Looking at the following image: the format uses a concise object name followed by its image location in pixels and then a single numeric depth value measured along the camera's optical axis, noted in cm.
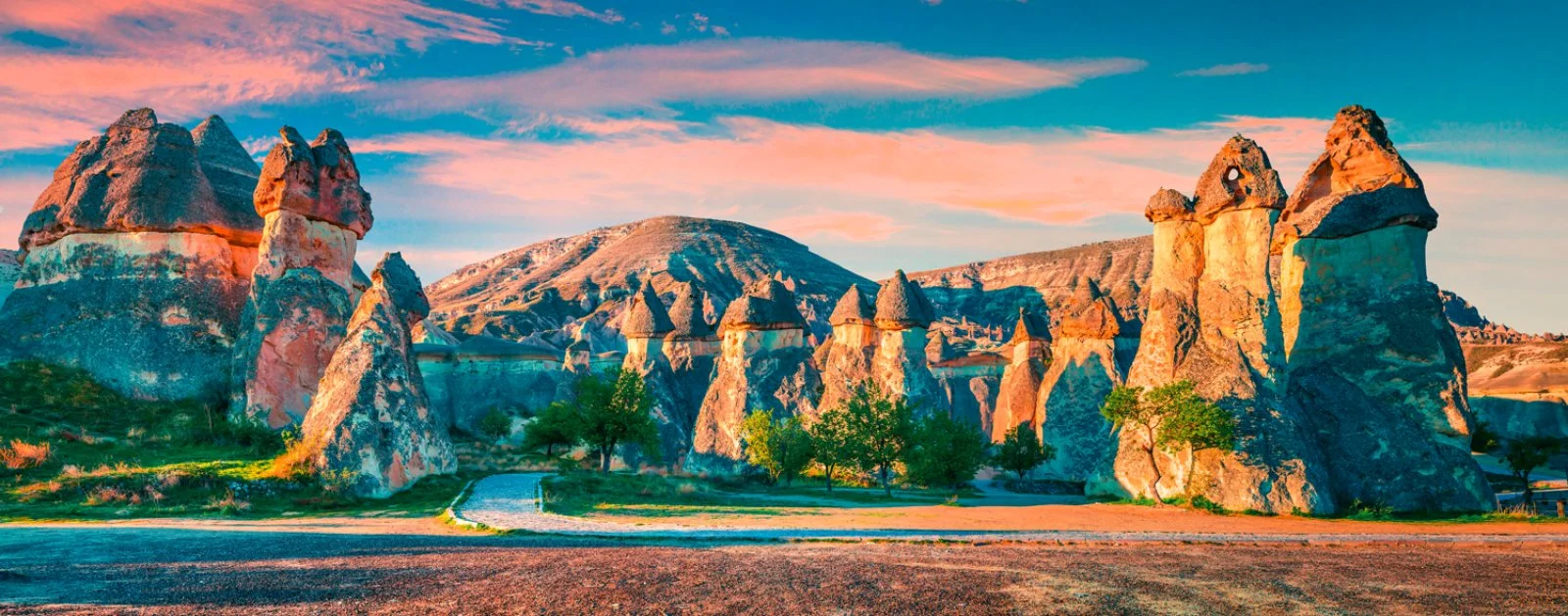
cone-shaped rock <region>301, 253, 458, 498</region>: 2008
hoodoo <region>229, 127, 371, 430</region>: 2686
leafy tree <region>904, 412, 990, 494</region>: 3164
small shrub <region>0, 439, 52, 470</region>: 1918
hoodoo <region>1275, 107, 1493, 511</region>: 2450
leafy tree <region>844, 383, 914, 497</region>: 3139
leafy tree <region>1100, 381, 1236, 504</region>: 2356
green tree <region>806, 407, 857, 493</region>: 3144
